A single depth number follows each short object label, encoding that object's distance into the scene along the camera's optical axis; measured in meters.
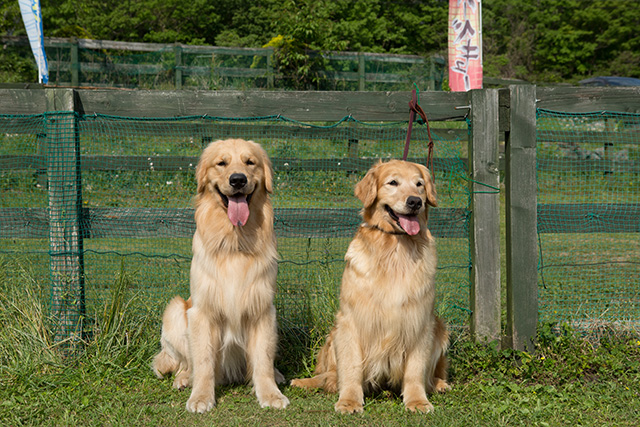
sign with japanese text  9.67
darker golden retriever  3.37
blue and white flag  10.44
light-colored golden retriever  3.42
